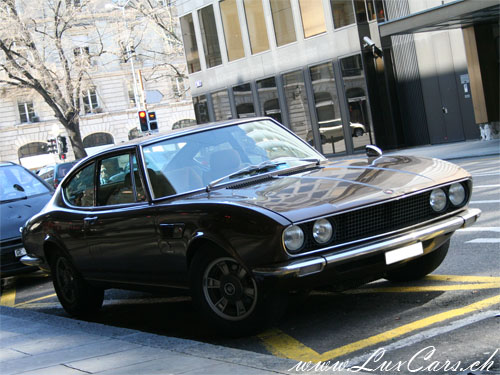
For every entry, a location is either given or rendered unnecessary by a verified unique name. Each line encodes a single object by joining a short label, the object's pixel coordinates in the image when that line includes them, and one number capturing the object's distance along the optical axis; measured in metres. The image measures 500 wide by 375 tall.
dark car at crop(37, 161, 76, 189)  26.23
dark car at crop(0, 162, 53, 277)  9.55
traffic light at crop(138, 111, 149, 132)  27.19
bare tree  35.81
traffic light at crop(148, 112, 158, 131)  27.46
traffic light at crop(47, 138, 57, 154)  43.23
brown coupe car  4.85
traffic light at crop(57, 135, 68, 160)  41.64
